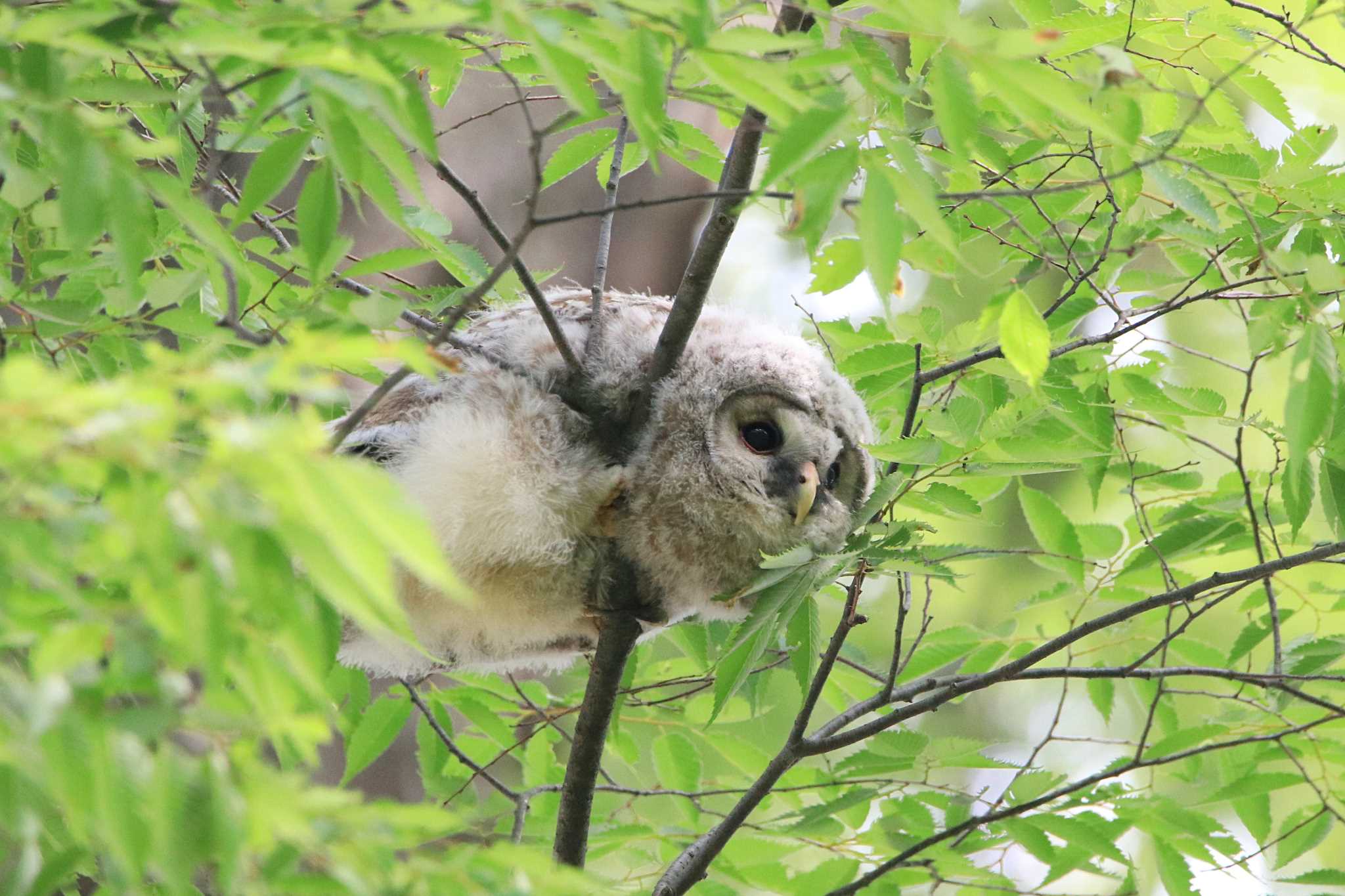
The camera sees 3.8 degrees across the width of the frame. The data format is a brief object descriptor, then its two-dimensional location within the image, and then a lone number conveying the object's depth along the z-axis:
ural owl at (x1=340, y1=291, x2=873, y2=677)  6.78
